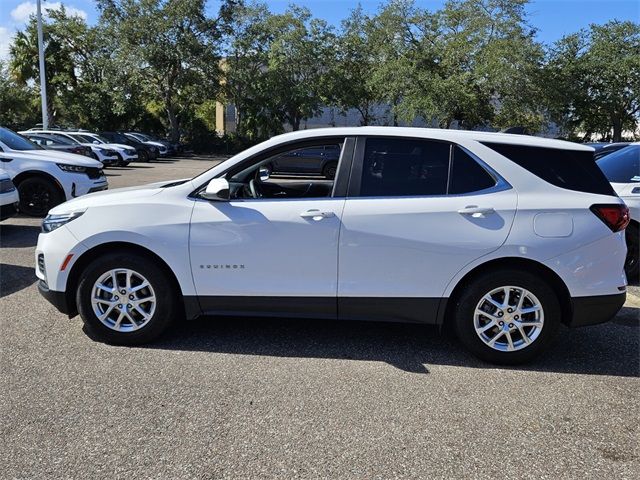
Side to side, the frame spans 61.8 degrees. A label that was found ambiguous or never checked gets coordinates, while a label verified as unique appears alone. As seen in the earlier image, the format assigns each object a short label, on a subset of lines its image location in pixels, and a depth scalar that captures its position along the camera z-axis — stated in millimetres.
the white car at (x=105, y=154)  21231
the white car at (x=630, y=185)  6215
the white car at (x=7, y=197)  7855
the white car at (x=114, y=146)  23592
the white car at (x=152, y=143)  30819
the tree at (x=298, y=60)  37281
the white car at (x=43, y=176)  9758
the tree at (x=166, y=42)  34062
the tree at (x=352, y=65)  37844
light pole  26734
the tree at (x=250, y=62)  37375
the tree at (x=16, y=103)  37406
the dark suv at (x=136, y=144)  28944
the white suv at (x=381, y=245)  3891
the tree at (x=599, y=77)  31328
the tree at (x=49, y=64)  38688
